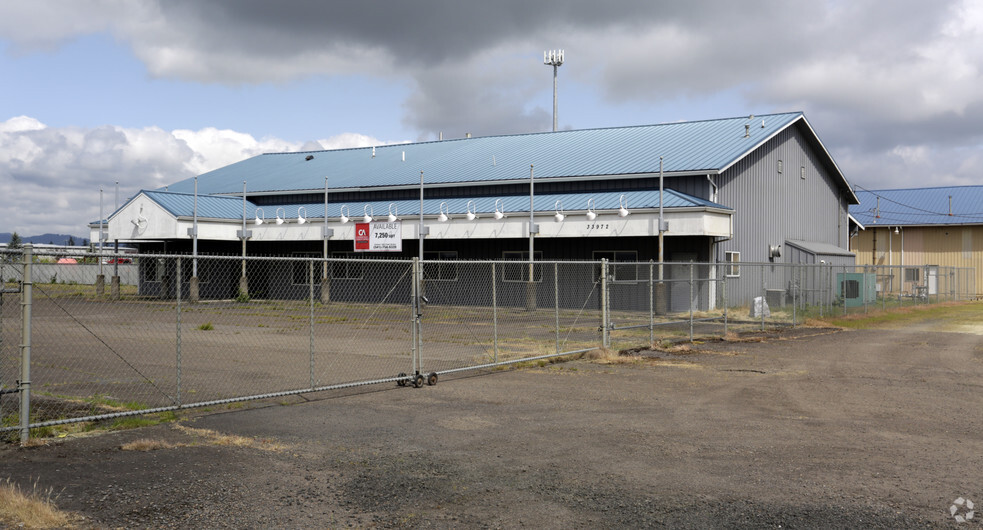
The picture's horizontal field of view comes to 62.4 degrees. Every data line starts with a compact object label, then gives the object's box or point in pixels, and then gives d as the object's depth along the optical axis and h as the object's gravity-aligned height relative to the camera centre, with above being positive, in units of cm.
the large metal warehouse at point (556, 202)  3272 +330
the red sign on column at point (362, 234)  3616 +174
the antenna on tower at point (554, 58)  6391 +1706
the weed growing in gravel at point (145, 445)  823 -178
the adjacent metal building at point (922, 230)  5153 +305
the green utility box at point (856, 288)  3394 -56
